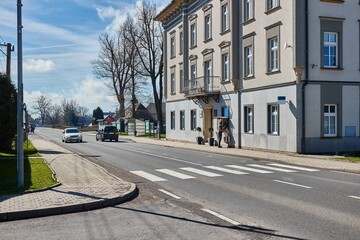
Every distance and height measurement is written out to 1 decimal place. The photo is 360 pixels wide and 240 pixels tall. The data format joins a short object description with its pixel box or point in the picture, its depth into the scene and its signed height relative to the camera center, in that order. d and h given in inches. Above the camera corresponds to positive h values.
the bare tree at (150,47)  2262.6 +399.5
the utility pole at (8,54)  1380.4 +218.0
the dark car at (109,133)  1929.1 -54.1
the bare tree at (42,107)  5408.5 +184.0
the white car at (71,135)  1769.2 -58.6
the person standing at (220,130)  1220.4 -24.6
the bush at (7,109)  877.2 +24.7
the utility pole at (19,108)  430.0 +13.6
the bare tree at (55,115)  5797.2 +85.9
